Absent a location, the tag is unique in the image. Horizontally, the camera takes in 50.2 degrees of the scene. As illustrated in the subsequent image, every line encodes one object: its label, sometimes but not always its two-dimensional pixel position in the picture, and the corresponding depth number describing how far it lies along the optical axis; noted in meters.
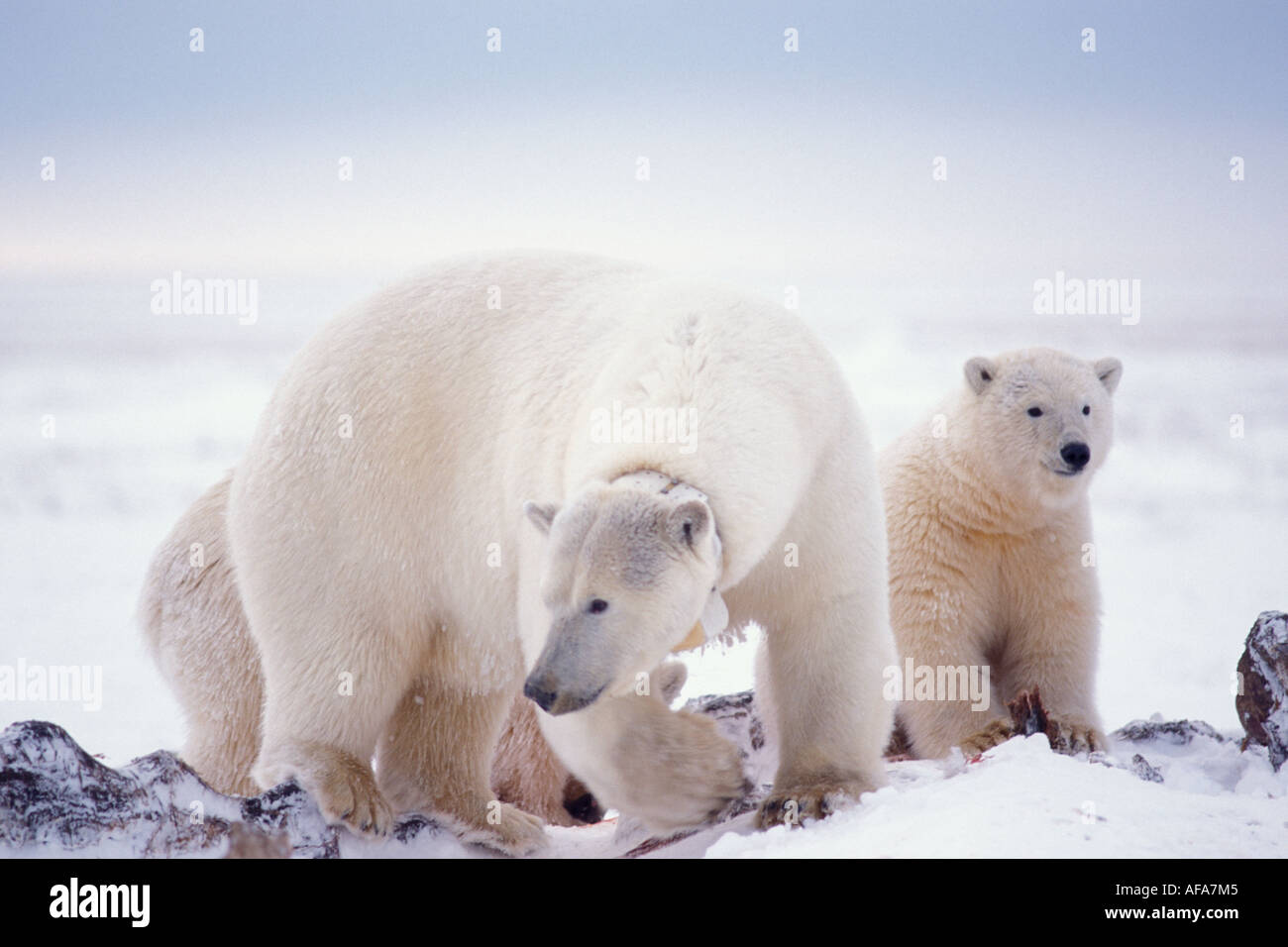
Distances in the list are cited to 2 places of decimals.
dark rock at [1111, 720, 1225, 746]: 6.27
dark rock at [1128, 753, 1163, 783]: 5.41
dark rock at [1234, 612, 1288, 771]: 5.61
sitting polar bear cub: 6.65
